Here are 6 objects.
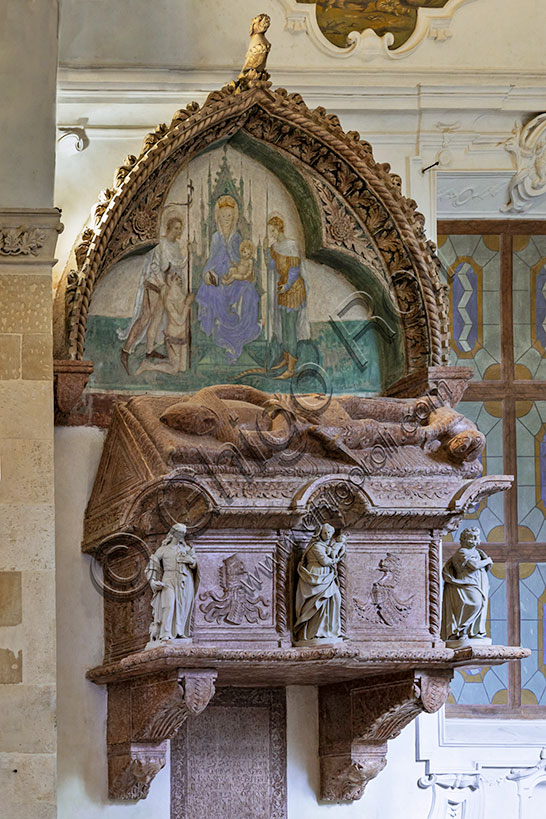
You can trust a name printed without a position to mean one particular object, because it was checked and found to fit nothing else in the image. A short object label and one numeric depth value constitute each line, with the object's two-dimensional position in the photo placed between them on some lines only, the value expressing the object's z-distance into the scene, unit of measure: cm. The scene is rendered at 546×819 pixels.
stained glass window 1256
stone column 969
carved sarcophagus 1005
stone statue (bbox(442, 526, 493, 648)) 1061
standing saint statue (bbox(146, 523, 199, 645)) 984
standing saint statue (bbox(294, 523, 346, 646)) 1008
